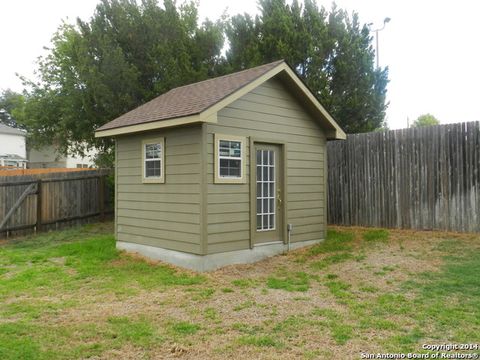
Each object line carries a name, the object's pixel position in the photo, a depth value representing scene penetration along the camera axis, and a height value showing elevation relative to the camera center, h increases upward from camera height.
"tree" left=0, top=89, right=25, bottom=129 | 48.03 +9.50
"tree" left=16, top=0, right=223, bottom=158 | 13.84 +4.51
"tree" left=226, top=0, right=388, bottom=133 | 14.09 +4.67
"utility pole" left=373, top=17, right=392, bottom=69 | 20.46 +8.11
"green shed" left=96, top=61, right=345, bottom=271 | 7.32 +0.32
